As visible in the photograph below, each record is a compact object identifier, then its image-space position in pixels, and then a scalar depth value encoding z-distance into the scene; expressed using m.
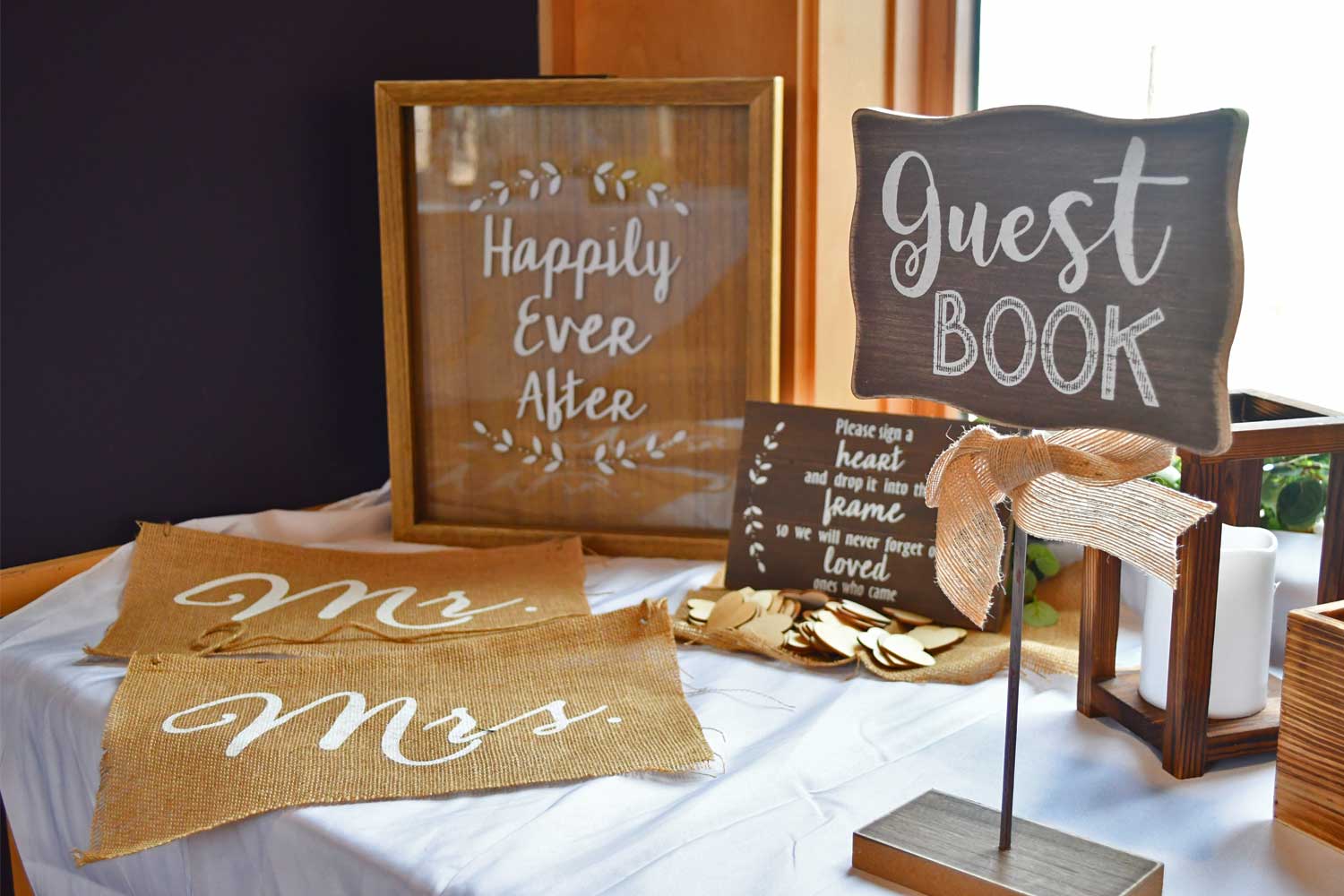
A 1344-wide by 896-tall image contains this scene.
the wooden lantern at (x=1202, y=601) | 0.79
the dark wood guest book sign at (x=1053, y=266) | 0.59
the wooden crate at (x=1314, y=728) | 0.73
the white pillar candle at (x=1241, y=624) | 0.84
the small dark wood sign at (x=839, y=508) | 1.17
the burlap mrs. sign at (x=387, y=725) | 0.83
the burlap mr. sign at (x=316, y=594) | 1.10
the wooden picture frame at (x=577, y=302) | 1.32
